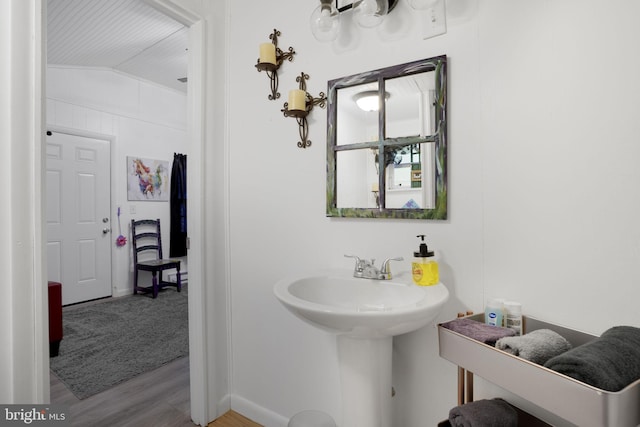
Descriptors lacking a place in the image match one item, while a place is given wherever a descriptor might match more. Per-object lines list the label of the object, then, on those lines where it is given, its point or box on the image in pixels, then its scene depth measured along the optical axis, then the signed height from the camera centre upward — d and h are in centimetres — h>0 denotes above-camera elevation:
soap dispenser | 113 -21
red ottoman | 239 -78
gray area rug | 222 -112
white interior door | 359 -7
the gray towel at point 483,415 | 91 -59
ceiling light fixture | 130 +80
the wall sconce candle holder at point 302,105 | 150 +50
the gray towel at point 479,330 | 88 -35
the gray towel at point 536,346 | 77 -34
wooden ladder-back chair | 402 -61
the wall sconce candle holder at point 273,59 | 158 +75
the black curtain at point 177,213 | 462 -5
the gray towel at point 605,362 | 63 -31
